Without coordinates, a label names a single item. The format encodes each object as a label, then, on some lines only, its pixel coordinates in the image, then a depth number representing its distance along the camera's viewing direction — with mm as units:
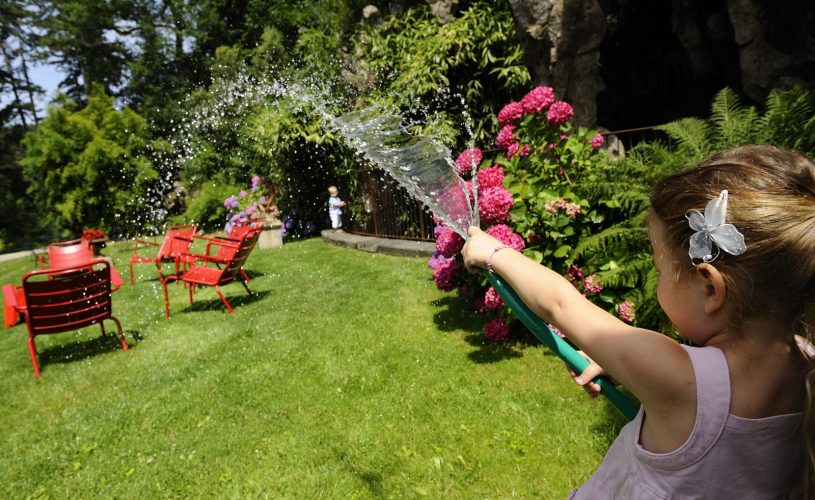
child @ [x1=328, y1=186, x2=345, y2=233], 12641
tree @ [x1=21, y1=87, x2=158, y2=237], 18344
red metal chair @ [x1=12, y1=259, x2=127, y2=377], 5164
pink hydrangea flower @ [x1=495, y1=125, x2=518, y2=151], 4551
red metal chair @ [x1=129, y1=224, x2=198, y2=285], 8412
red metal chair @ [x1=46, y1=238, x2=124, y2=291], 8328
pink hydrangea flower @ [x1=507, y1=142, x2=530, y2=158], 4471
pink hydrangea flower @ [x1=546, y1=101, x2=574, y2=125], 4215
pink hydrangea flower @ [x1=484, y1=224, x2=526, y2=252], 3959
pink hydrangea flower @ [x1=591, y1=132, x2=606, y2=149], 4496
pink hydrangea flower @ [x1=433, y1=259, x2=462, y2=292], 4914
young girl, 960
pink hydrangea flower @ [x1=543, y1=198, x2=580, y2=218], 4059
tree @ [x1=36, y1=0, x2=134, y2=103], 27984
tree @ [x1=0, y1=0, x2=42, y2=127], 31969
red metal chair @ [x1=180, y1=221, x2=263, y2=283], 6797
